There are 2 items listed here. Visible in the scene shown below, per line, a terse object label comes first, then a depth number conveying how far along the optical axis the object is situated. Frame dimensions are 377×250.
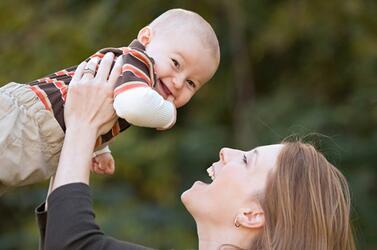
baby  4.69
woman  4.77
